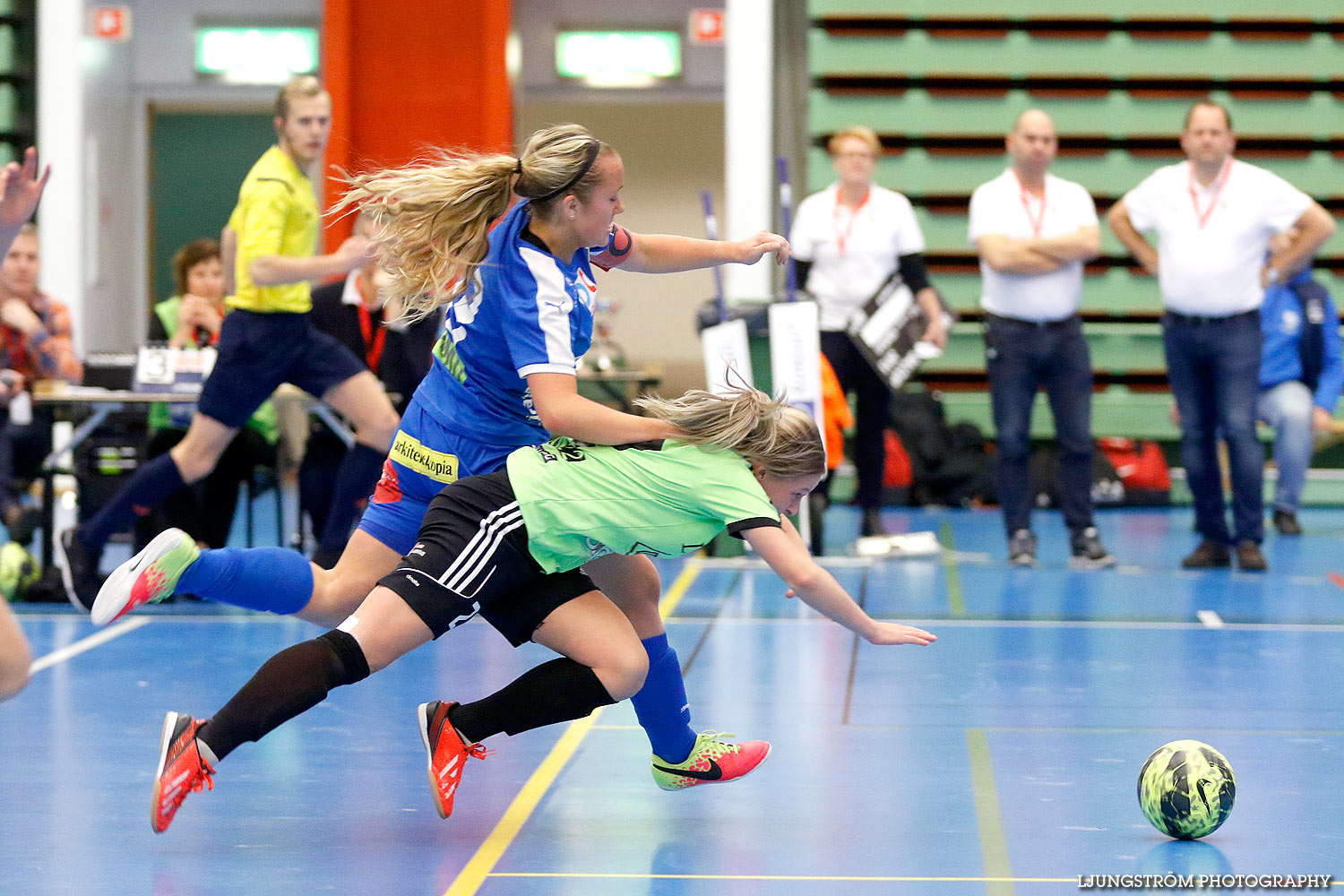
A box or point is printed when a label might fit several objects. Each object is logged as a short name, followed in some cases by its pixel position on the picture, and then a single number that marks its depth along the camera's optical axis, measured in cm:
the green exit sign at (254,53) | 2972
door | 3164
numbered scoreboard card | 1353
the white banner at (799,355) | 1520
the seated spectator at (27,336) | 1516
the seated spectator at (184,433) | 1414
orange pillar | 2656
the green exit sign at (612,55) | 3098
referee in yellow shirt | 1198
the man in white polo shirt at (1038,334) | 1541
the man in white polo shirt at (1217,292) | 1495
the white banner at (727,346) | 1577
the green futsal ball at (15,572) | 1363
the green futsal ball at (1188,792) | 661
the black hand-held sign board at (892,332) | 1612
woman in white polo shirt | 1637
